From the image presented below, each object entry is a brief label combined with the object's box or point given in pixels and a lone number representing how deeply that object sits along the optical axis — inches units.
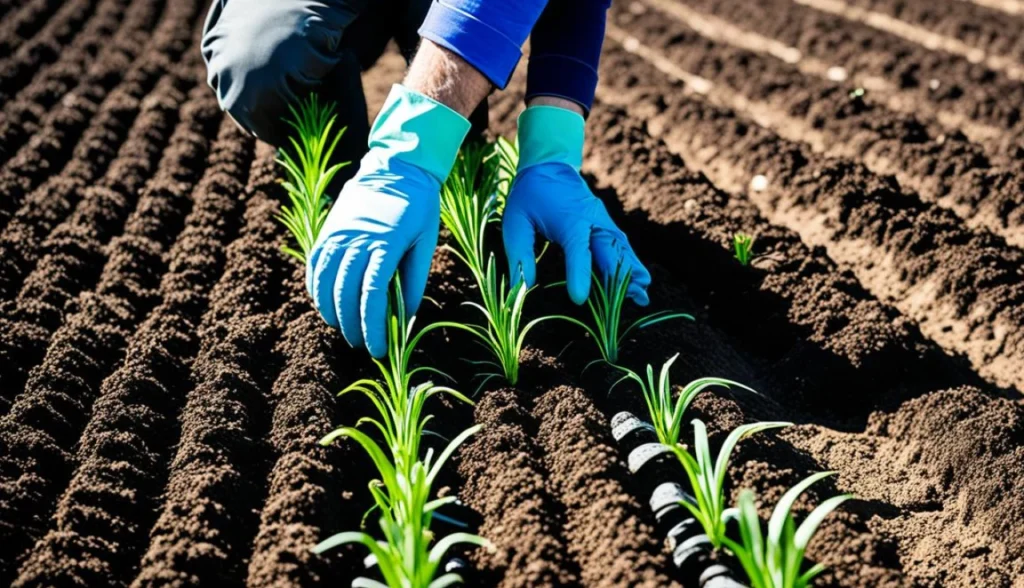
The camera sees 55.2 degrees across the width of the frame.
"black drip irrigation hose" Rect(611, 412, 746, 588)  68.7
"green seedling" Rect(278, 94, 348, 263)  104.1
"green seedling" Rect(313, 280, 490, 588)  63.4
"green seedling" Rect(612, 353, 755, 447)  77.8
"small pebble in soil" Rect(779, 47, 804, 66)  184.1
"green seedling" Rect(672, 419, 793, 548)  68.1
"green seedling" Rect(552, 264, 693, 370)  91.3
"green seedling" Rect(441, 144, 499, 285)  98.3
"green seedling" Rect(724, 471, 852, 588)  61.0
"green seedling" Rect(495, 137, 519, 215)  115.1
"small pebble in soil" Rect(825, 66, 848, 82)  172.2
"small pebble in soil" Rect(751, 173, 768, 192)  135.4
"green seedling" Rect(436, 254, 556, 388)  87.2
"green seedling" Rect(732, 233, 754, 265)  109.9
